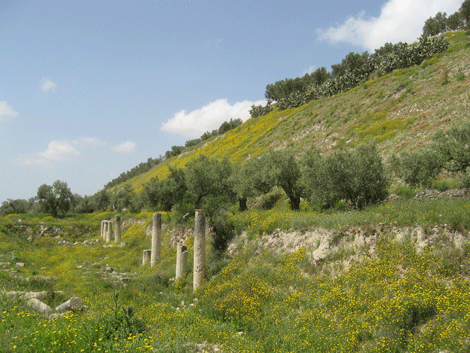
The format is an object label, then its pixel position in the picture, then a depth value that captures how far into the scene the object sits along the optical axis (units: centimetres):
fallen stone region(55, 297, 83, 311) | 1073
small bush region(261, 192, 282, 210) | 2742
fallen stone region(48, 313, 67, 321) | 927
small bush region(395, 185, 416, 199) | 1803
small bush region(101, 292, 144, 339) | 847
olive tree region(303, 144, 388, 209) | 1792
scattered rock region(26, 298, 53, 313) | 1022
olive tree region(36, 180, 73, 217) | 4831
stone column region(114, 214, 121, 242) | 3269
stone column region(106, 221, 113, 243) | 3409
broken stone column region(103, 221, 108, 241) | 3531
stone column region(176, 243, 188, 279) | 1739
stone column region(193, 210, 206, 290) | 1560
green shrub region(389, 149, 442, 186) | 1750
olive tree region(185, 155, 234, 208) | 2662
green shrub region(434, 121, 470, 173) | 1520
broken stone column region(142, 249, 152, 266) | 2280
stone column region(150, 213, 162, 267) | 2178
